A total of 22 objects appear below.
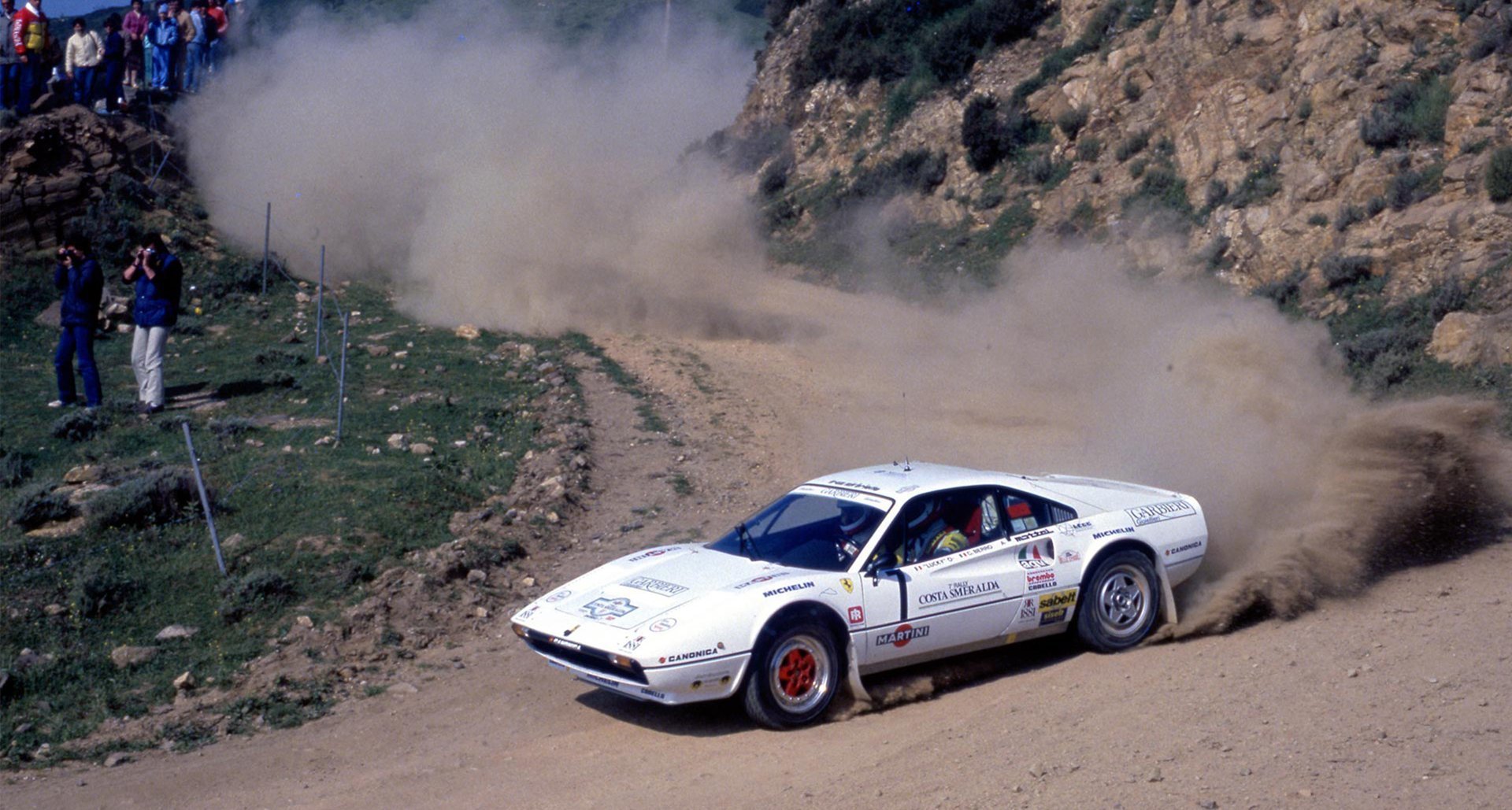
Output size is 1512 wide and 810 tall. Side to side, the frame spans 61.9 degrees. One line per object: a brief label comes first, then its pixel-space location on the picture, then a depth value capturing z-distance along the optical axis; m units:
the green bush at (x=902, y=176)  28.08
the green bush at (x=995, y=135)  26.98
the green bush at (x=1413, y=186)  17.38
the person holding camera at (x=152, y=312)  13.55
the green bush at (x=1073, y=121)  25.84
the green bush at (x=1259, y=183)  20.03
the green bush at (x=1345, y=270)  17.11
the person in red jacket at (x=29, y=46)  21.06
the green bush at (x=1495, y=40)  17.86
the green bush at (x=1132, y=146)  23.88
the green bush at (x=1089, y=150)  25.00
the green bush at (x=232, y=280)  20.44
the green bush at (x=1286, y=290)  17.78
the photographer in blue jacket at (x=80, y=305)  13.49
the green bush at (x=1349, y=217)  17.95
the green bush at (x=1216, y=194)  20.81
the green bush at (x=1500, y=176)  16.05
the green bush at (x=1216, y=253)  19.56
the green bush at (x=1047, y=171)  25.44
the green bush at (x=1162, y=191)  21.98
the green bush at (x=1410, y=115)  18.12
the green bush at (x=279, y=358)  16.42
